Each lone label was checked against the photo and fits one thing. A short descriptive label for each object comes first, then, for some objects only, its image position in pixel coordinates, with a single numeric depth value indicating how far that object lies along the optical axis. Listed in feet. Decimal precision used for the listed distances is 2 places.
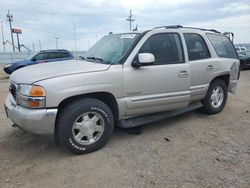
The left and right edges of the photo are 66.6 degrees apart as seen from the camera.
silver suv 8.15
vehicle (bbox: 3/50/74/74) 35.30
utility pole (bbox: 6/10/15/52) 123.81
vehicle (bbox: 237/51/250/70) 39.42
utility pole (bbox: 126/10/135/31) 113.27
